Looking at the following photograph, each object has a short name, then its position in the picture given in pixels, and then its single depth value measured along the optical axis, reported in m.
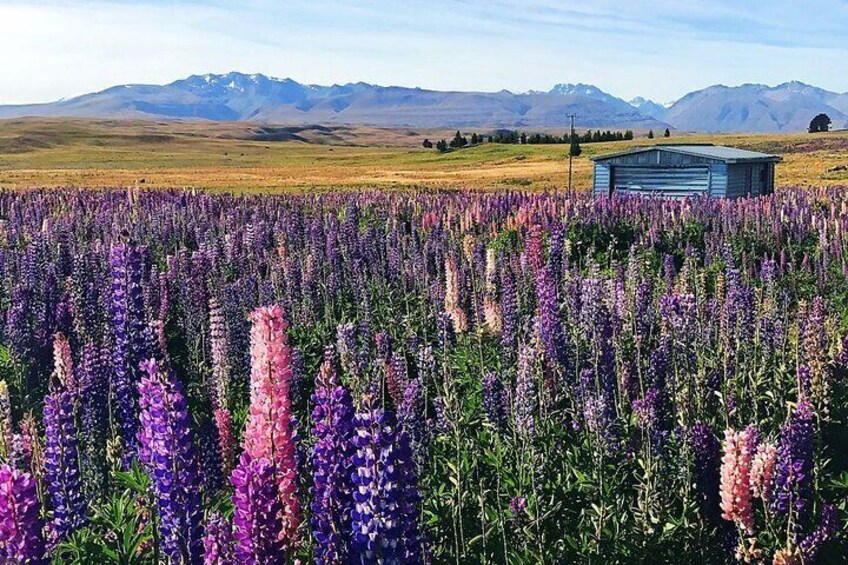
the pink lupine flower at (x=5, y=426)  5.95
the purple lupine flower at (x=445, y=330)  8.89
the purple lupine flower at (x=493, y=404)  7.19
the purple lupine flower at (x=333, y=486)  3.62
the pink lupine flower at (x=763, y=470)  4.84
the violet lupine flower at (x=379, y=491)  3.32
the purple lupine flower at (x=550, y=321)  8.58
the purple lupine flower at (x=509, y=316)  9.06
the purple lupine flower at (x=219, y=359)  7.83
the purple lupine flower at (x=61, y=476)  4.86
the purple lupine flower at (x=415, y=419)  6.05
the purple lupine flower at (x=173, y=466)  3.76
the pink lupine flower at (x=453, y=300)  10.81
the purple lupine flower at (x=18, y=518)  3.23
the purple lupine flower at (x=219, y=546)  3.62
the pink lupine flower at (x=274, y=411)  3.96
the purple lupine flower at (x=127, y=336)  6.60
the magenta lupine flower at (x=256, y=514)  3.33
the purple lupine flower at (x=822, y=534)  4.95
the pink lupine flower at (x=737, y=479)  4.89
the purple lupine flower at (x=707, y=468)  5.54
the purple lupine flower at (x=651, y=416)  6.45
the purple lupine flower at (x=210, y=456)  5.60
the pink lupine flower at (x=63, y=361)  6.91
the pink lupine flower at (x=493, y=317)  10.80
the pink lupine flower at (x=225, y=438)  5.89
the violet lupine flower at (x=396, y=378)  7.58
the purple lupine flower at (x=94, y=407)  6.30
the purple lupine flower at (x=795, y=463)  5.24
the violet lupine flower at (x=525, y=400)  6.29
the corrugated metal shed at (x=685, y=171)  35.91
